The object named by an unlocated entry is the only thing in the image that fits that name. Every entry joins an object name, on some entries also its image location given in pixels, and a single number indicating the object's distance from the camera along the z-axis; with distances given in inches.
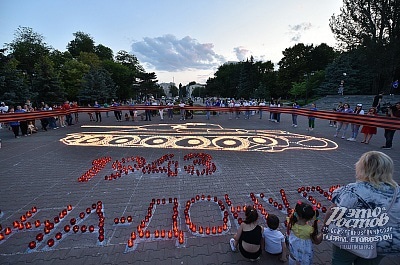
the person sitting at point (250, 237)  128.8
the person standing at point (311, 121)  590.6
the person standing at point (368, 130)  437.1
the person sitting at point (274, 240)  132.3
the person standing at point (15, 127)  544.8
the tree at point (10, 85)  906.7
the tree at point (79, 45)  2817.4
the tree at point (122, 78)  2465.6
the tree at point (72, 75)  1834.4
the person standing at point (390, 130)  393.1
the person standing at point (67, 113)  740.0
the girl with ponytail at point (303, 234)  113.7
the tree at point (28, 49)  1919.3
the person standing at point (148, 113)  863.1
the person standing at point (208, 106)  882.1
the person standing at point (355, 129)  476.7
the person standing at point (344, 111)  506.3
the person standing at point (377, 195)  82.3
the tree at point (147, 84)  2109.3
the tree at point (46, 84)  1189.7
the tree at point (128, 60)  3228.3
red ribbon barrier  394.3
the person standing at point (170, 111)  883.5
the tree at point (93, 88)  1601.9
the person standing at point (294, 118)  685.8
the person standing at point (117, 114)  881.5
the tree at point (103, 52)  3029.0
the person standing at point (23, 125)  569.9
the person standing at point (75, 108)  800.9
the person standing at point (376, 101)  688.7
